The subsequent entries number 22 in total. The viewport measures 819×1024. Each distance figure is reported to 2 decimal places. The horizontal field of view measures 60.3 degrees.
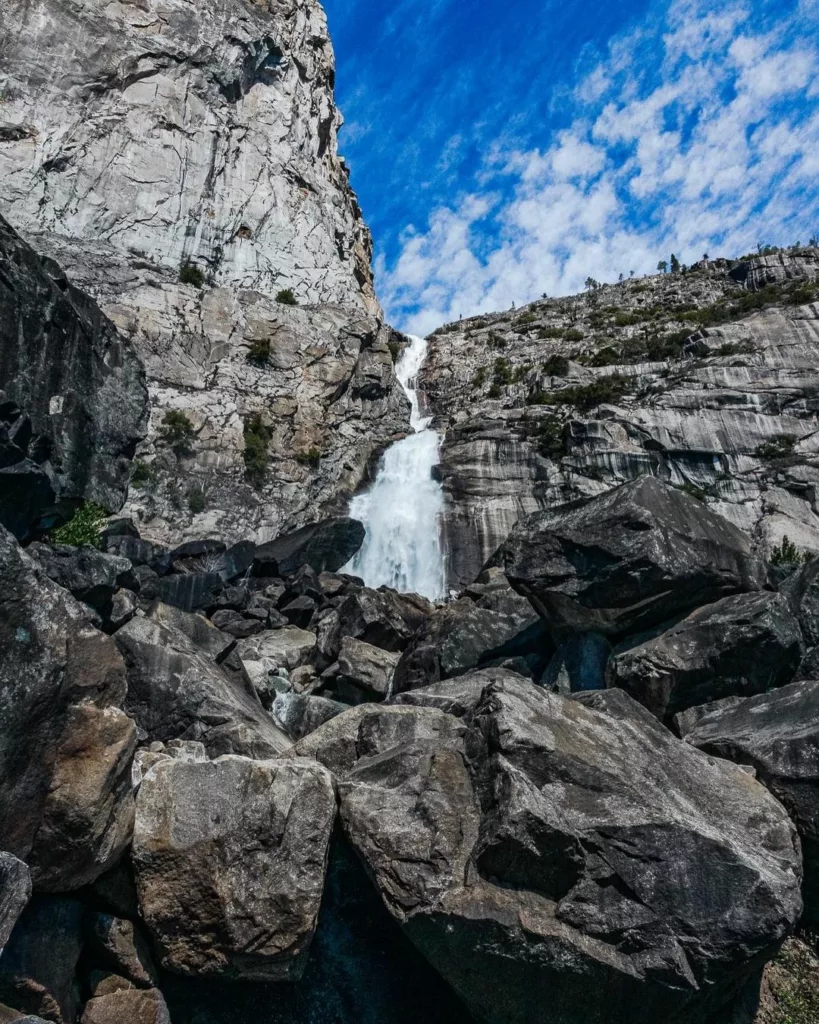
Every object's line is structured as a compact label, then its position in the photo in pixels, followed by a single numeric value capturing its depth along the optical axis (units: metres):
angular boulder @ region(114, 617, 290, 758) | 11.27
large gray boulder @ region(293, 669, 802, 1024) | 6.16
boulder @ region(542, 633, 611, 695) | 13.20
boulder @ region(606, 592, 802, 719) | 11.19
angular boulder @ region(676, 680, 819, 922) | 7.73
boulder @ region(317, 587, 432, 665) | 21.12
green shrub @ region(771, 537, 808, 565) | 28.53
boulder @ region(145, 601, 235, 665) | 15.23
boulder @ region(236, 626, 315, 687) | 19.98
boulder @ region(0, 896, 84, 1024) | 5.41
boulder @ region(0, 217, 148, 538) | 19.98
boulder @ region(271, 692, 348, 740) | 14.22
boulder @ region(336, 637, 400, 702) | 17.91
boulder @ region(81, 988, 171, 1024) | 5.86
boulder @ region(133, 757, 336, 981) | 6.23
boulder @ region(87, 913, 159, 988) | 6.10
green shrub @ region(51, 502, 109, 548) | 24.06
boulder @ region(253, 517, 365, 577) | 33.47
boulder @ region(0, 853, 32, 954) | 4.50
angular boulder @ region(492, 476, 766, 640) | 12.75
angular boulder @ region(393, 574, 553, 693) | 15.78
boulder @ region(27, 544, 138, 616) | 13.88
